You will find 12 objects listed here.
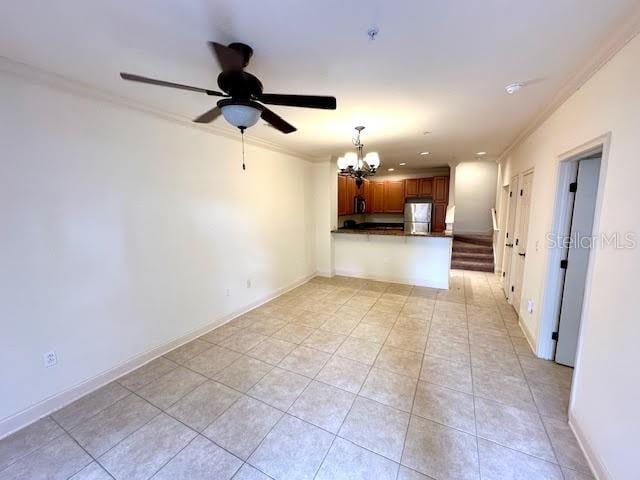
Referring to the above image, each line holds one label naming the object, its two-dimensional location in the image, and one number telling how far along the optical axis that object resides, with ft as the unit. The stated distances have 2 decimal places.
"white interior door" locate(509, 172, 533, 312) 10.89
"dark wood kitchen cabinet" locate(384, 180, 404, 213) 24.81
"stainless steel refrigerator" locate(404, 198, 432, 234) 22.66
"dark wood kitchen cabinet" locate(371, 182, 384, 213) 25.86
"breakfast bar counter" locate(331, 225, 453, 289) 15.37
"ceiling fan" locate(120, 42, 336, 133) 4.64
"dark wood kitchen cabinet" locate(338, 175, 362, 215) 19.90
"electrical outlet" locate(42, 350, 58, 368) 6.43
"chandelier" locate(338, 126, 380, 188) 11.10
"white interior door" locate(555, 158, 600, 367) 7.20
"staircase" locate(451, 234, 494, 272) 18.81
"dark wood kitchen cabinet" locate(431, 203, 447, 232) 22.57
